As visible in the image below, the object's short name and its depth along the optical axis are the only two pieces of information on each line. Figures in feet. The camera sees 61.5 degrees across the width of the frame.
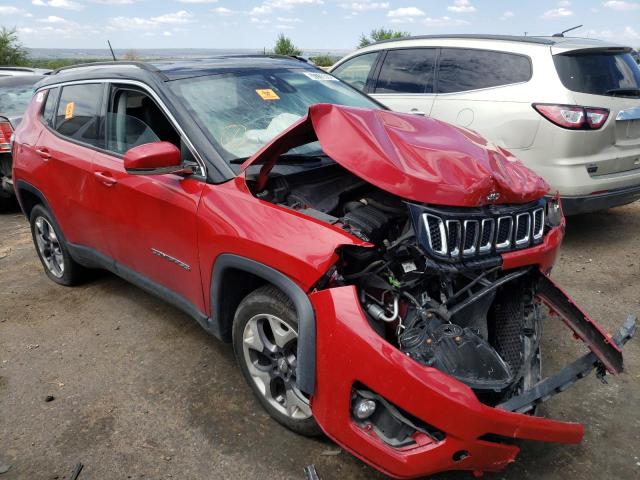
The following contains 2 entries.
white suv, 14.87
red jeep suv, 6.69
